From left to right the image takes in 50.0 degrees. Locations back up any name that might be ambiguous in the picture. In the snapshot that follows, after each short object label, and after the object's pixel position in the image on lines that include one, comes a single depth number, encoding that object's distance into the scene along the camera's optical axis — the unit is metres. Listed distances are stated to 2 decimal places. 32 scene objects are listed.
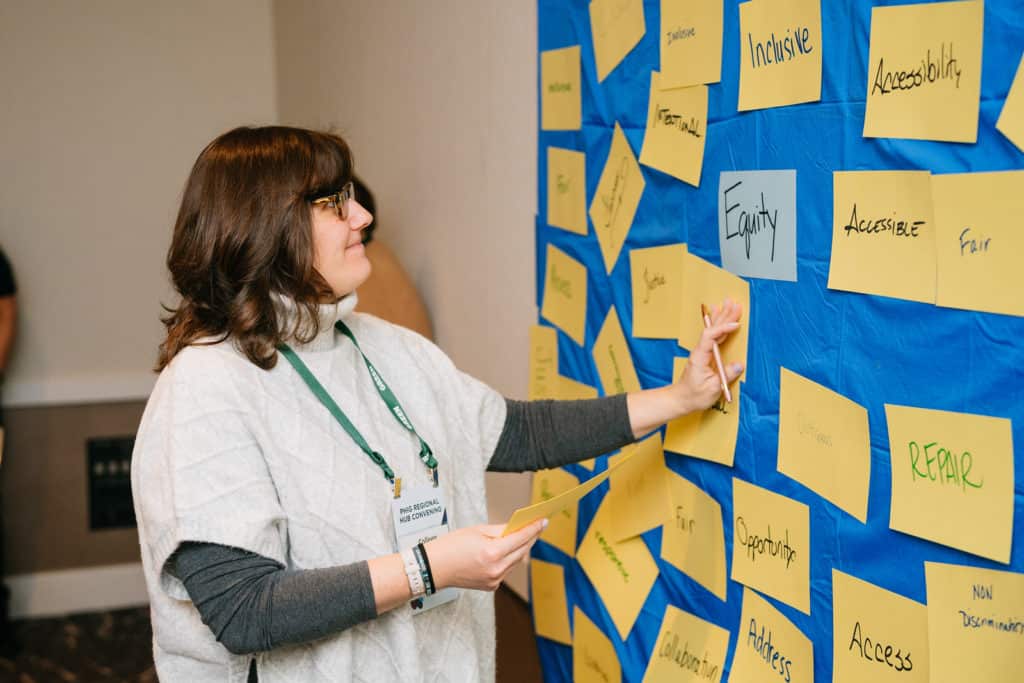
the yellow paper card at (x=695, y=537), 1.43
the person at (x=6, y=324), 3.61
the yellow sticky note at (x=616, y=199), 1.59
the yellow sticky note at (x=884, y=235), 1.05
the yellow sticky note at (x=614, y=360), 1.65
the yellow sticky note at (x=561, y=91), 1.73
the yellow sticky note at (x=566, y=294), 1.79
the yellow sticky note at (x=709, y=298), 1.35
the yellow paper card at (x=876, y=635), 1.09
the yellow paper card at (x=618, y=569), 1.63
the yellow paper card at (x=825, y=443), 1.15
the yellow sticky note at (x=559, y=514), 1.87
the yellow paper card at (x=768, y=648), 1.26
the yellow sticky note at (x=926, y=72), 0.98
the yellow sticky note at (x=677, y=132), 1.41
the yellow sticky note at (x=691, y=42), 1.35
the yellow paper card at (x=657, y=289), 1.49
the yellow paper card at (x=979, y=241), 0.95
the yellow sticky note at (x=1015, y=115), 0.94
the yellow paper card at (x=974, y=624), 0.98
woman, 1.25
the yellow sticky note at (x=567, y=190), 1.74
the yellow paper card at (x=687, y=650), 1.43
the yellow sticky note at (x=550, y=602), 1.90
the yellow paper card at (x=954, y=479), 0.98
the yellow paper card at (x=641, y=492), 1.57
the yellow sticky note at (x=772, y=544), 1.25
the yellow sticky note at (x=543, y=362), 1.90
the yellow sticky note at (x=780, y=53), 1.17
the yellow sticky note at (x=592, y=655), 1.72
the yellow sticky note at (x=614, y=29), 1.54
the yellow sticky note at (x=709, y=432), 1.39
